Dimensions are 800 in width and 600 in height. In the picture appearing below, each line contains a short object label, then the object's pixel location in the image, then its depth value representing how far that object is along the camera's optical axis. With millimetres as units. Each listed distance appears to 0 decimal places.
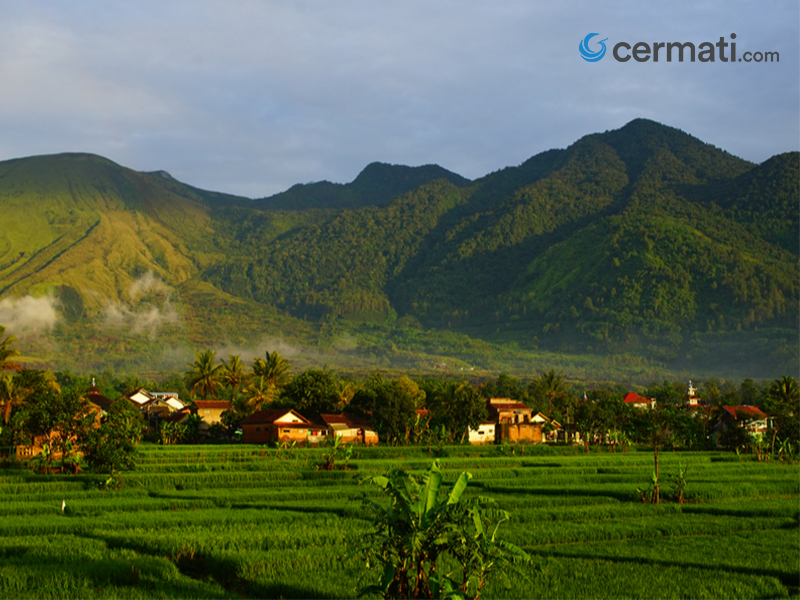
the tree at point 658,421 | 79500
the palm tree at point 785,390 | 92250
